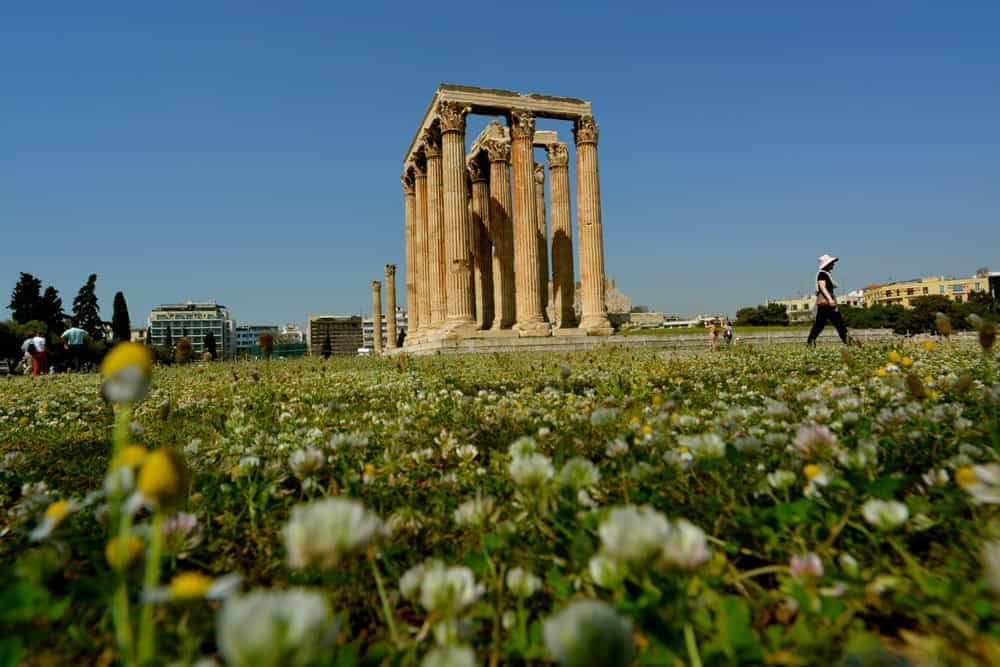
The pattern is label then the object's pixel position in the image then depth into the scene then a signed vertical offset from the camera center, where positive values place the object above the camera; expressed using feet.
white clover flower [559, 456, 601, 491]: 5.35 -1.35
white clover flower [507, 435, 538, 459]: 6.40 -1.28
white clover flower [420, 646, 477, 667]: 2.72 -1.56
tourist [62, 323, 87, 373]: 56.44 +1.17
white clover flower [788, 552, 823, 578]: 4.54 -1.96
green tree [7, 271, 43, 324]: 163.22 +16.00
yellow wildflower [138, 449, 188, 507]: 2.64 -0.62
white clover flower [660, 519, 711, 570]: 3.40 -1.38
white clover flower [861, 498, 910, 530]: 4.80 -1.66
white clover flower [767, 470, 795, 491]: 5.89 -1.63
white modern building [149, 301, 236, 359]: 559.79 +29.01
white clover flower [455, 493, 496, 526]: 5.38 -1.69
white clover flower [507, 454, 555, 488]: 5.15 -1.25
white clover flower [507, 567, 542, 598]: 4.63 -2.05
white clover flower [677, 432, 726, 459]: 6.43 -1.35
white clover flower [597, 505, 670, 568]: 3.35 -1.23
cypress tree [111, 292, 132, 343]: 205.16 +11.76
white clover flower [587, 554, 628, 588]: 4.18 -1.80
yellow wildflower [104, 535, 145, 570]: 3.05 -1.18
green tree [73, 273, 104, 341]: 192.85 +15.38
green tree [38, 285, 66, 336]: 164.55 +13.15
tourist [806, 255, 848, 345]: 38.58 +1.70
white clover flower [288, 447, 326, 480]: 6.62 -1.40
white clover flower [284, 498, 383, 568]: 2.97 -1.02
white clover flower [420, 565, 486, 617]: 3.91 -1.78
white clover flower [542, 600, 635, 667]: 2.60 -1.42
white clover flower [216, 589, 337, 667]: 2.28 -1.17
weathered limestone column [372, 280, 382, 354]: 164.14 +9.08
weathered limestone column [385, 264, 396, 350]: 153.66 +10.40
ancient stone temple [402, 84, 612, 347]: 93.86 +20.87
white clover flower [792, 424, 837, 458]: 6.02 -1.26
